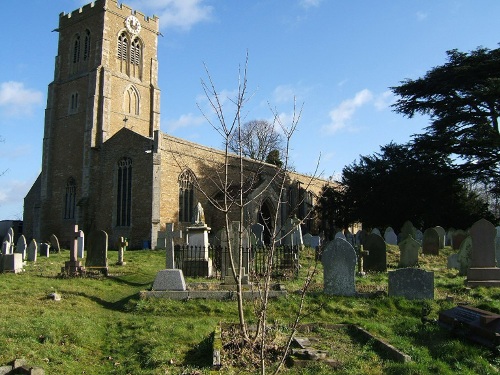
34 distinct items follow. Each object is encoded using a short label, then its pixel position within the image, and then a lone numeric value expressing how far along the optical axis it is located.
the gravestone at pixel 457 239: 19.38
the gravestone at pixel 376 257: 13.17
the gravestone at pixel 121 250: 16.06
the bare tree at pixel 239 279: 4.62
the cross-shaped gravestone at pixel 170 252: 11.23
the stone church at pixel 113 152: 26.59
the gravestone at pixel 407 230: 21.38
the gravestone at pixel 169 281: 9.57
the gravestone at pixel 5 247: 16.44
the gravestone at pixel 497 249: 12.93
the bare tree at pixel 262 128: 38.57
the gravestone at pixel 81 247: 18.60
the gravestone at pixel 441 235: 20.91
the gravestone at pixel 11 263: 13.39
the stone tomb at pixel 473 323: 6.02
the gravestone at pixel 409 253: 13.97
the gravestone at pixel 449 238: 23.15
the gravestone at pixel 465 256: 12.37
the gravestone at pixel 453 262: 13.93
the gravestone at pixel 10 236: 18.95
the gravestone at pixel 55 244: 22.30
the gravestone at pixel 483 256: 10.54
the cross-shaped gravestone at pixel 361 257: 12.58
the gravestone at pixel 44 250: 19.75
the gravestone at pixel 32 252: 17.02
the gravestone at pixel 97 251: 13.61
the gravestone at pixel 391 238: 22.20
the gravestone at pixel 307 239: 21.74
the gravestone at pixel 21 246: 17.20
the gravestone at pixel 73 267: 12.65
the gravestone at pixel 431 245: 17.92
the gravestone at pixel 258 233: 16.42
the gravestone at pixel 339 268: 9.56
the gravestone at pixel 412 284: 9.16
